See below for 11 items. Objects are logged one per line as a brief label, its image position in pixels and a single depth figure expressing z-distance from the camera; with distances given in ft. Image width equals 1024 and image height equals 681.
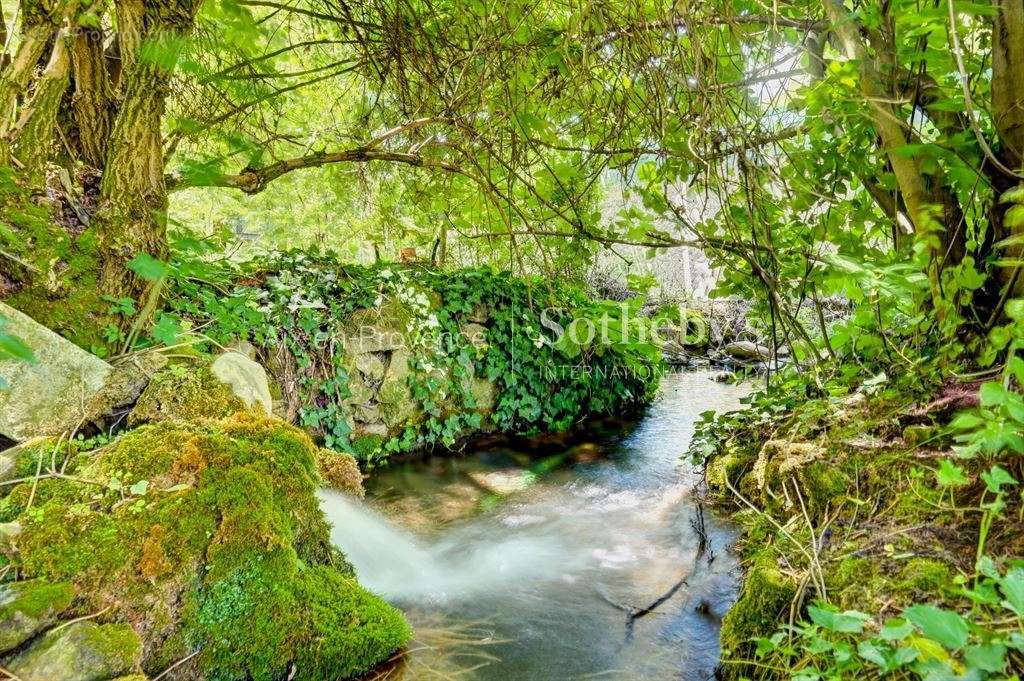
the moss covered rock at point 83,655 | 5.03
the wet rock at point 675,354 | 36.02
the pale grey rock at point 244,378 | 9.21
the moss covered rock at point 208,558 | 5.83
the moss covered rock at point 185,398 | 8.12
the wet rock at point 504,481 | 15.65
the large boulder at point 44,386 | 7.27
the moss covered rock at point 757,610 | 6.29
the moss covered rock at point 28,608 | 5.09
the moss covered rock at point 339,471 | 9.52
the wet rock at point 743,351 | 35.91
